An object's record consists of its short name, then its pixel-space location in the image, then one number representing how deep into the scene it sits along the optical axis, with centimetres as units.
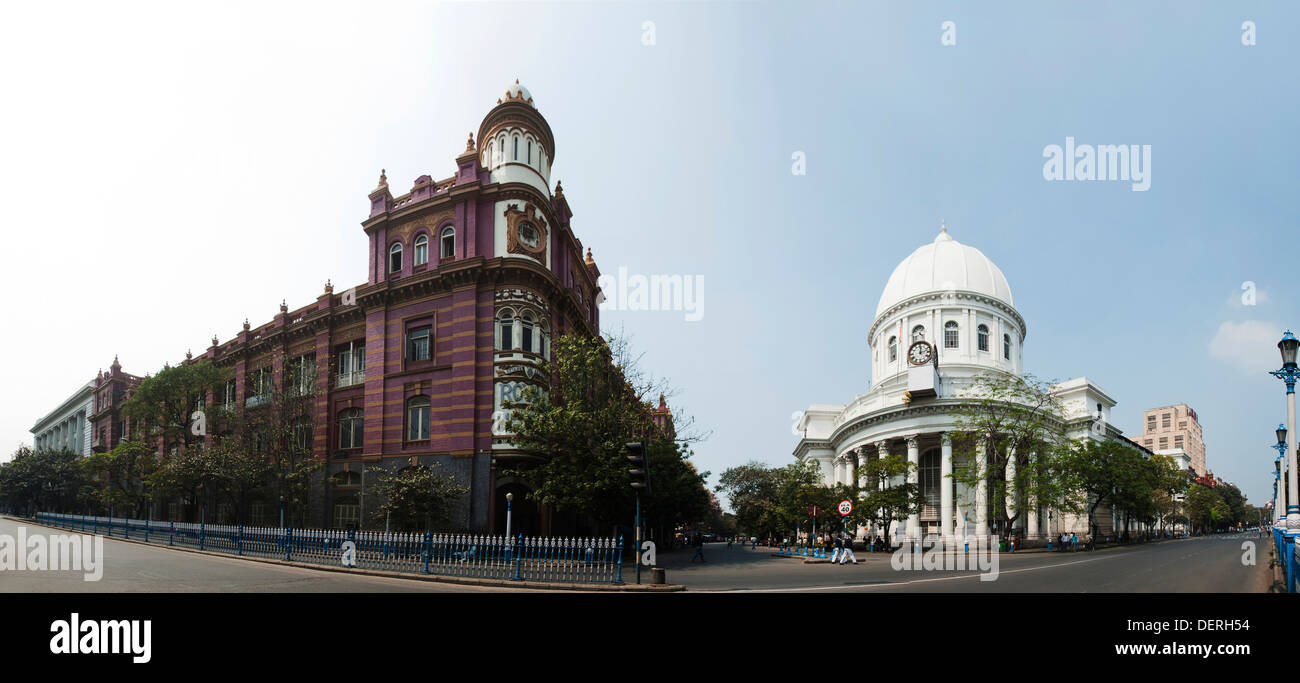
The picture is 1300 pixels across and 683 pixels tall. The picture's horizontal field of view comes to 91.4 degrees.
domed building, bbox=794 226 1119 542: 5031
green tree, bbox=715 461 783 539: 5669
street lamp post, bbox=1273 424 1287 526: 2478
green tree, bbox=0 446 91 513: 5888
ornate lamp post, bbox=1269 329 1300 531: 1550
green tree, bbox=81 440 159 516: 4319
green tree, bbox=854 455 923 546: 4178
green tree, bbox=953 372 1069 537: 3891
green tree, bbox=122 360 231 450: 3972
